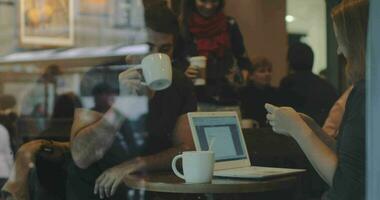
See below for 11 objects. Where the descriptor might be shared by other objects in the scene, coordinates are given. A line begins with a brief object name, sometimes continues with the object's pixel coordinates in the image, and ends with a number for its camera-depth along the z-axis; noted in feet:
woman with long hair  5.57
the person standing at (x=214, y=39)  9.41
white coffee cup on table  6.58
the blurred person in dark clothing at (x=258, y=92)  8.37
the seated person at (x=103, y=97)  7.97
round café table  6.59
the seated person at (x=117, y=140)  7.55
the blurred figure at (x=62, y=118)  8.34
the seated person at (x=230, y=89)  9.24
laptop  6.99
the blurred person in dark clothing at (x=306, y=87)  8.58
